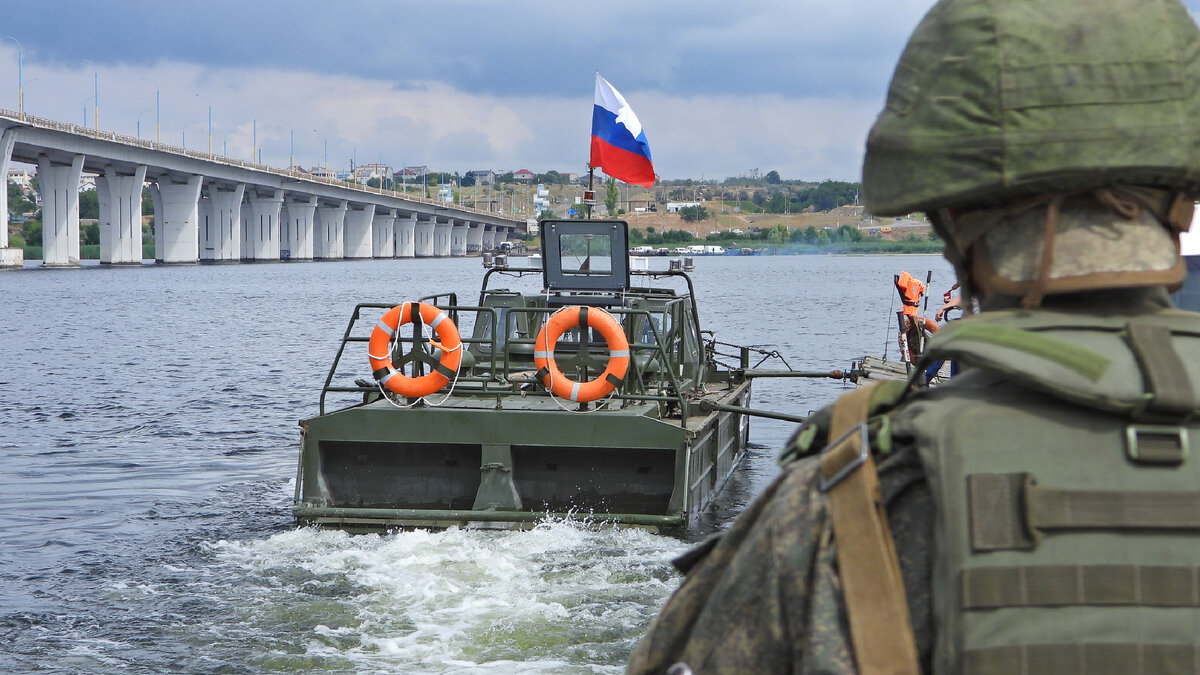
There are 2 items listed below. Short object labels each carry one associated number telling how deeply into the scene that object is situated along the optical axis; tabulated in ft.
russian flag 63.62
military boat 41.55
